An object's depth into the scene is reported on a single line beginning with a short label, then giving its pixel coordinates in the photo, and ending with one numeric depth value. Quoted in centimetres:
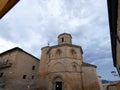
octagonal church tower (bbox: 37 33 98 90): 1728
